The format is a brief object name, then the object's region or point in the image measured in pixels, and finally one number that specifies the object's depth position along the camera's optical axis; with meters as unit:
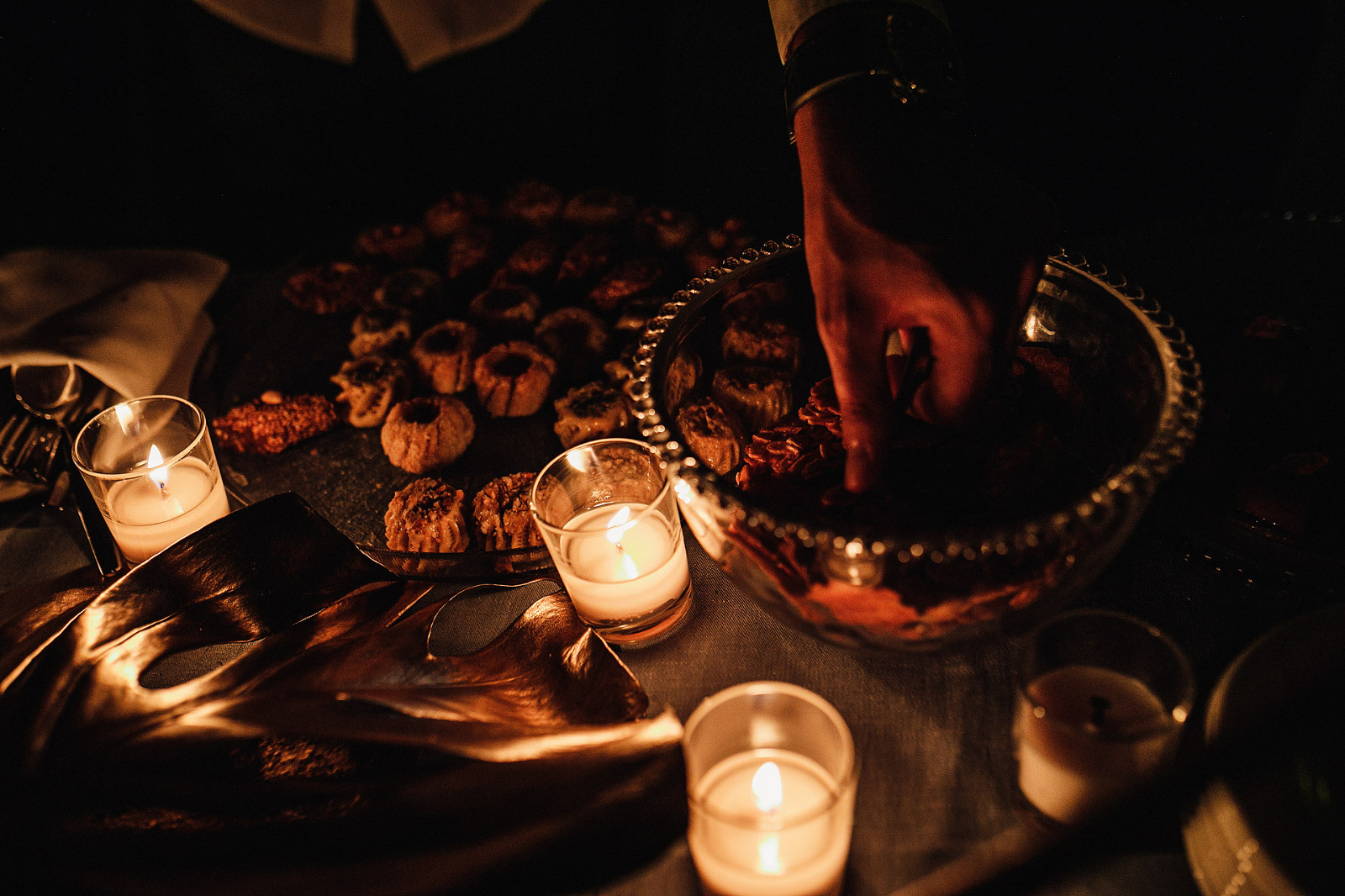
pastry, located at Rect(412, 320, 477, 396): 0.81
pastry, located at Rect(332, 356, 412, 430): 0.78
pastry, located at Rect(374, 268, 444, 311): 0.87
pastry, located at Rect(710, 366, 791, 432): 0.66
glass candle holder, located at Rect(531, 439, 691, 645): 0.60
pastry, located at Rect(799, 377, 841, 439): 0.63
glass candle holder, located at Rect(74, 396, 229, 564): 0.67
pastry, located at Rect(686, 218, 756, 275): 0.86
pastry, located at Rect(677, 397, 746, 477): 0.63
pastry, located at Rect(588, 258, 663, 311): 0.84
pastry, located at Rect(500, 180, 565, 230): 0.96
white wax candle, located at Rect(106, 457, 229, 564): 0.67
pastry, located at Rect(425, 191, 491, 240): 0.97
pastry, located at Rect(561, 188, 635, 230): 0.94
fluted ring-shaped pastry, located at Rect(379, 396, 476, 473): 0.74
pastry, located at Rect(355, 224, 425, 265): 0.95
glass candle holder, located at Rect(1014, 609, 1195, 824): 0.51
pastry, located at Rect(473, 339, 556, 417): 0.77
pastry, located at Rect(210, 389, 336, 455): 0.76
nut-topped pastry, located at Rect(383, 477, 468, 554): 0.69
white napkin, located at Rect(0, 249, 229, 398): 0.77
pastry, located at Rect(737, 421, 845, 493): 0.60
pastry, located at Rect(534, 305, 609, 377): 0.81
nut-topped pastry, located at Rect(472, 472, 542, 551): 0.69
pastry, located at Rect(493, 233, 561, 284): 0.89
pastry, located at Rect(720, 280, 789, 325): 0.64
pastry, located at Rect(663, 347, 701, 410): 0.61
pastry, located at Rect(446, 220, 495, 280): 0.92
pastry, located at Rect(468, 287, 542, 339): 0.85
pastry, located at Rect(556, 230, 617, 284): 0.88
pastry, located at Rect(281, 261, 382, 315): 0.88
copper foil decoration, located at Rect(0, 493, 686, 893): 0.51
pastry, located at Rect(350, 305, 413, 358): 0.84
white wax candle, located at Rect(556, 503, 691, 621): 0.60
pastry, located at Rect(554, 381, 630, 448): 0.74
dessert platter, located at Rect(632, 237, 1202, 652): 0.51
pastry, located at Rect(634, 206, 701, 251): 0.89
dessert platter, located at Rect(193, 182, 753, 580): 0.71
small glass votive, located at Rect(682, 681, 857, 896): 0.50
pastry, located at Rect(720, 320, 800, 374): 0.65
